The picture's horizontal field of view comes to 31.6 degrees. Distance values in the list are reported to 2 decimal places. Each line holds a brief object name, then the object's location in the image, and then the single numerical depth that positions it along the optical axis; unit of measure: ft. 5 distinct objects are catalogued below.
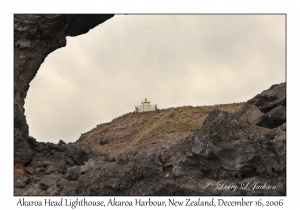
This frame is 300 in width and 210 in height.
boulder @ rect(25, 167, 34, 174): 98.78
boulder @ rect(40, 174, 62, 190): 89.99
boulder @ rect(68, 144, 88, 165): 103.75
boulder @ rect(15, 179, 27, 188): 92.51
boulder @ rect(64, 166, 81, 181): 91.50
